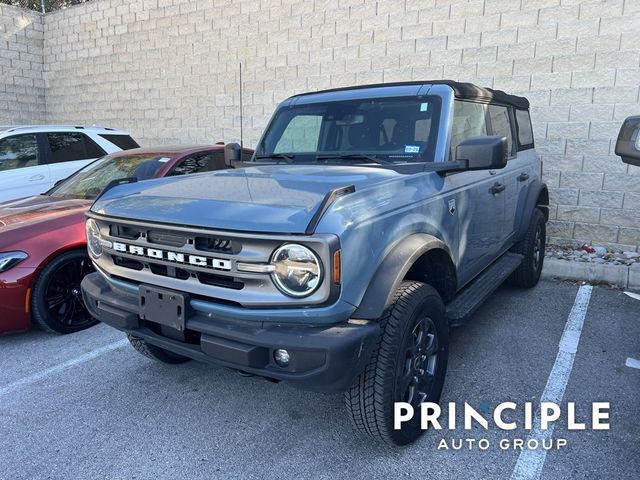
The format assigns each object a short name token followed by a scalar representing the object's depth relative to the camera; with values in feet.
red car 12.77
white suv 20.45
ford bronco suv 6.98
